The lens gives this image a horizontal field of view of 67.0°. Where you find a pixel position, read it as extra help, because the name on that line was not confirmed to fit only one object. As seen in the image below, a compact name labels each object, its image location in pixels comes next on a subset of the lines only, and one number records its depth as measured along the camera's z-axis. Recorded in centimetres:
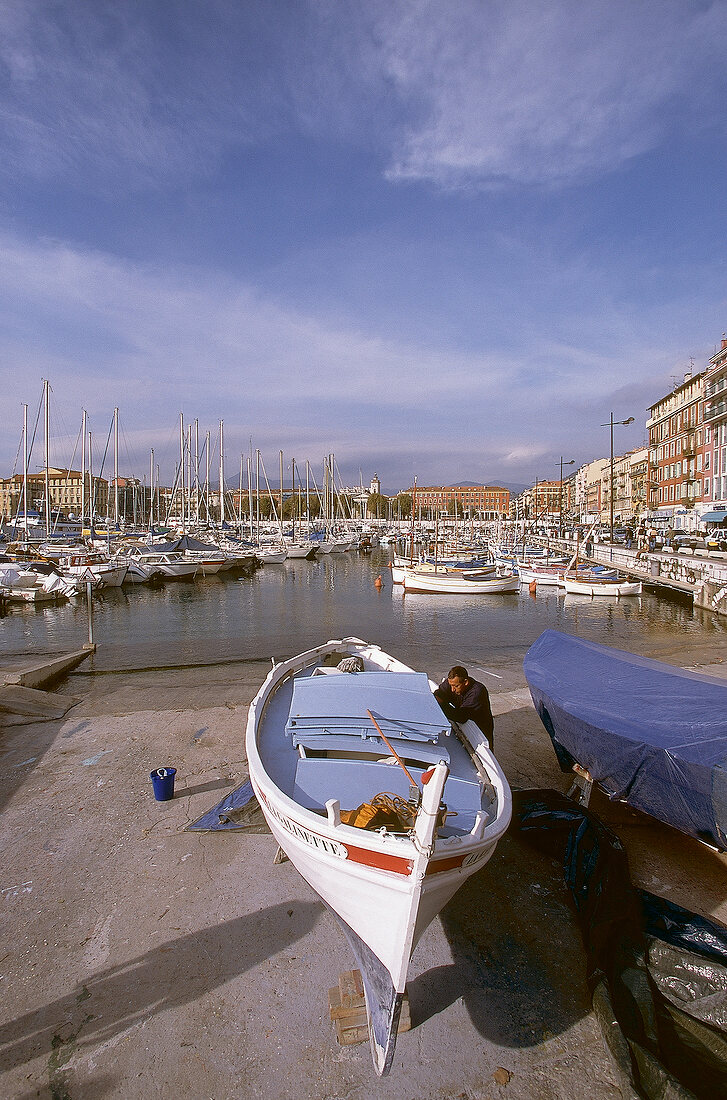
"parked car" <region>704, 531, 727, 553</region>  3947
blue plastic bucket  739
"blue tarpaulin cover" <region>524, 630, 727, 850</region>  552
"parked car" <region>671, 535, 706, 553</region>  4591
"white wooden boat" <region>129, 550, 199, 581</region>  4781
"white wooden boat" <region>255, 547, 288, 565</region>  6475
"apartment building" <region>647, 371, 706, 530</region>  5662
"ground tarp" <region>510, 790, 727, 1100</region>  361
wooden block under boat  402
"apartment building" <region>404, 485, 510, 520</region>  18525
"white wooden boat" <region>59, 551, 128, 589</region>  4044
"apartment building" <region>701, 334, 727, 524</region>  4894
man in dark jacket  685
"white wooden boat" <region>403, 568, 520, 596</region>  4012
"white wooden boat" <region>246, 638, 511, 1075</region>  387
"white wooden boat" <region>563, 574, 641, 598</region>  3781
